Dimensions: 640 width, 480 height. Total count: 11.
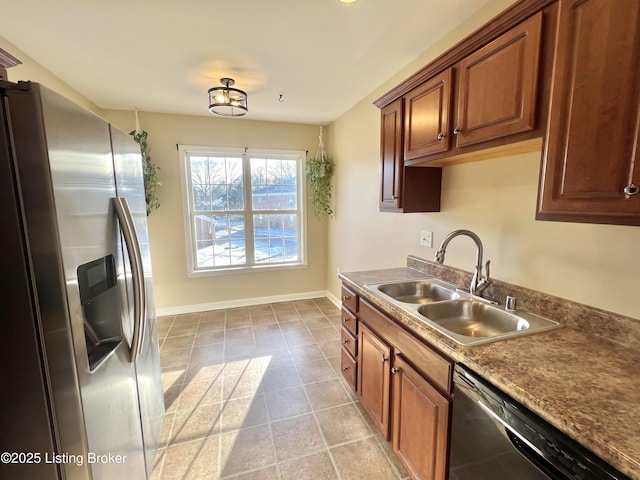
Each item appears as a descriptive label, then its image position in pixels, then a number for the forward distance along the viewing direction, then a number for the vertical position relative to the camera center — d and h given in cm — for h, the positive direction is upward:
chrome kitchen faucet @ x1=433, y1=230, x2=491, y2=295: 159 -36
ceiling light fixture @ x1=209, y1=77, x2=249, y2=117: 262 +97
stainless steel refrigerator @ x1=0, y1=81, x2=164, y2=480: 83 -28
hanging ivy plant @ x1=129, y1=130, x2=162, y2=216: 338 +39
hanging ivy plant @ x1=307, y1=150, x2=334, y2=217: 396 +33
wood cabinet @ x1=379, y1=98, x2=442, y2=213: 196 +17
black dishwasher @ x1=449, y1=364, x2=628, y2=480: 73 -71
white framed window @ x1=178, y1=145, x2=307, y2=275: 384 -6
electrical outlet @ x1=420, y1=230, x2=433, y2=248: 218 -27
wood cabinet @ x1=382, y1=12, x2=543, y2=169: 113 +49
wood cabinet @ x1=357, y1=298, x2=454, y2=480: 122 -95
